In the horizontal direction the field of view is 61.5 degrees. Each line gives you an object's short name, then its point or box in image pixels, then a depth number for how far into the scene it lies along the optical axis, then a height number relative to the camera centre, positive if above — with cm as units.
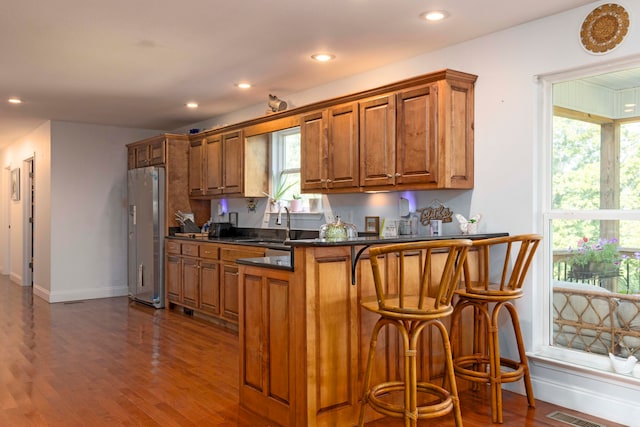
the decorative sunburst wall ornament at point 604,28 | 307 +108
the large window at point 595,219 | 315 -4
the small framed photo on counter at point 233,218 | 667 -7
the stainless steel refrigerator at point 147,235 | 662 -27
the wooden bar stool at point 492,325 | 305 -69
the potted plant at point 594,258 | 323 -28
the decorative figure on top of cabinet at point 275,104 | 538 +109
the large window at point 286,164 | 572 +54
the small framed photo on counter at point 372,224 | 461 -10
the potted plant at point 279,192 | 589 +24
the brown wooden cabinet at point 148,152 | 670 +81
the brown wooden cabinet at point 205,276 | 534 -69
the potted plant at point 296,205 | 544 +8
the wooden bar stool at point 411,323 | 252 -54
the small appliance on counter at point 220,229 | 643 -20
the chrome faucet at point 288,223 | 551 -11
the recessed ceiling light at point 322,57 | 427 +126
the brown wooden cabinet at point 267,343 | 284 -72
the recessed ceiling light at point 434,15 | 336 +125
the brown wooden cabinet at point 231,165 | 586 +54
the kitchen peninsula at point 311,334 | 274 -65
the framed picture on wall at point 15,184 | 930 +53
